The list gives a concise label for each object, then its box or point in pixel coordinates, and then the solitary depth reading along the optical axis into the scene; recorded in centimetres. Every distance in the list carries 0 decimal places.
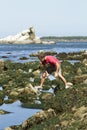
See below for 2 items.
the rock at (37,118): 1322
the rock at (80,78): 2207
